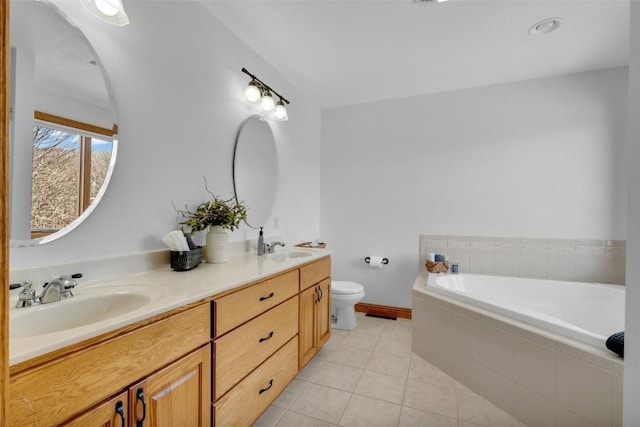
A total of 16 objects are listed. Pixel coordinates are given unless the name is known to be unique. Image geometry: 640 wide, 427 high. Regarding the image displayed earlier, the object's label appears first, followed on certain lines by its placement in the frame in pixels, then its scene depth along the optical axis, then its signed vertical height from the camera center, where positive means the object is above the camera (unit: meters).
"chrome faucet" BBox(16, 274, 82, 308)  0.89 -0.26
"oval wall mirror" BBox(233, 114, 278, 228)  2.06 +0.37
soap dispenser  2.05 -0.22
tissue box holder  1.41 -0.23
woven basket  2.73 -0.49
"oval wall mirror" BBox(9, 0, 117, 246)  0.98 +0.34
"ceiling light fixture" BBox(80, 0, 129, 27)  1.10 +0.81
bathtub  1.34 -0.76
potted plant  1.61 -0.05
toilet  2.65 -0.83
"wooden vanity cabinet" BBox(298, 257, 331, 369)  1.84 -0.67
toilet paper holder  3.16 -0.50
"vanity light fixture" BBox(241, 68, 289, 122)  2.04 +0.91
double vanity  0.66 -0.42
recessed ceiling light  1.87 +1.31
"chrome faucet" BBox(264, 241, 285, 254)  2.10 -0.24
